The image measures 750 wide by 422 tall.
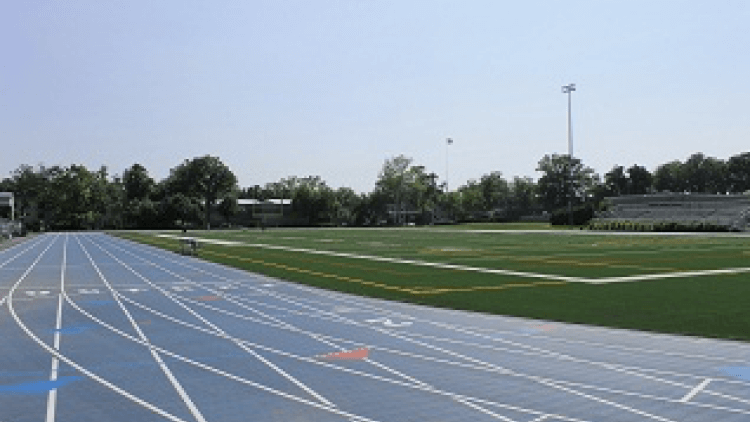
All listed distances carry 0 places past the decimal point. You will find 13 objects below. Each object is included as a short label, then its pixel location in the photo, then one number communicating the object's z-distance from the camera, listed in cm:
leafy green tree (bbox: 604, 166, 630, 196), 15662
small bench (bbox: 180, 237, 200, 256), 4012
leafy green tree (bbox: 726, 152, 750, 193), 15962
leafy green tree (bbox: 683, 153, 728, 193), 16138
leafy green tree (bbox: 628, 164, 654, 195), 15800
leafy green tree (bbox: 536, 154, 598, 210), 14738
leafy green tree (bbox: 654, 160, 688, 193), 16175
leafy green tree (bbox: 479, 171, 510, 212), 16712
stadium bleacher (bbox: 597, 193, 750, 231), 7644
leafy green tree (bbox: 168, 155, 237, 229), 14588
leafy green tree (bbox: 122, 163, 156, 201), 15188
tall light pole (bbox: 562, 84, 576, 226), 9106
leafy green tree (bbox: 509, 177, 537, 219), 16075
